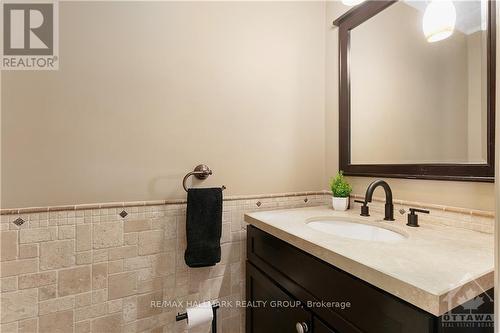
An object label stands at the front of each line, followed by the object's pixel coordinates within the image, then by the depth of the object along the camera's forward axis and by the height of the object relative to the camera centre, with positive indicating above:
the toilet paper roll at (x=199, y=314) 1.07 -0.68
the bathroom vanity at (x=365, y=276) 0.50 -0.28
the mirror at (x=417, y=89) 0.86 +0.33
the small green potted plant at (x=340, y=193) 1.29 -0.15
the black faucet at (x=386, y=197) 1.02 -0.14
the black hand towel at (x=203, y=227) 1.10 -0.29
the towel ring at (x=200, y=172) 1.14 -0.03
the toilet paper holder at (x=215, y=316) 1.08 -0.70
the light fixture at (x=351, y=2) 1.25 +0.85
